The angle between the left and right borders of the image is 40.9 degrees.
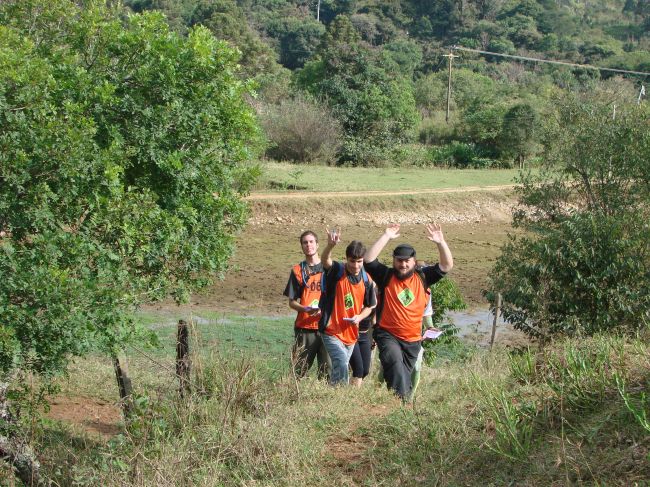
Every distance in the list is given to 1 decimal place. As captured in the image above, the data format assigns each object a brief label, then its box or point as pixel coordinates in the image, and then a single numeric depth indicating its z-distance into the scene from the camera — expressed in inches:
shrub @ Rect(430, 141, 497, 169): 1651.1
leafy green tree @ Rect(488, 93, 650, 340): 440.8
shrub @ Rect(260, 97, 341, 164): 1412.4
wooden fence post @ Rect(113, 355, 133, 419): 335.0
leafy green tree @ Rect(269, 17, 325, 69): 3046.3
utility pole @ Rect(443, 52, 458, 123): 1993.1
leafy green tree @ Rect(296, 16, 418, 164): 1525.6
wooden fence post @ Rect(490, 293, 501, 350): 485.4
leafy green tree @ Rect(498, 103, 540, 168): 1637.6
